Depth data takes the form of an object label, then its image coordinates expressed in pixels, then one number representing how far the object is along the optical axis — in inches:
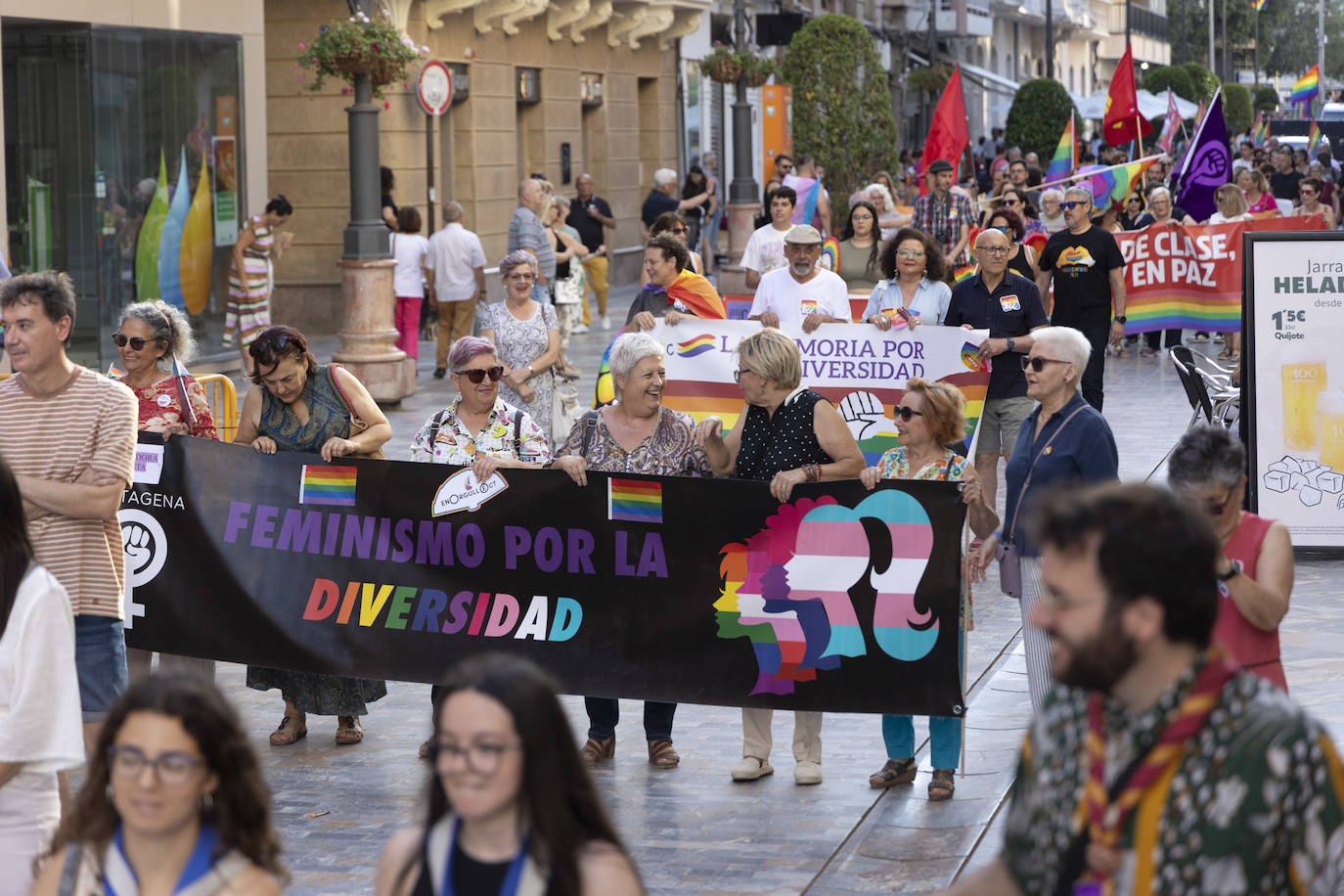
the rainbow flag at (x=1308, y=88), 1881.2
